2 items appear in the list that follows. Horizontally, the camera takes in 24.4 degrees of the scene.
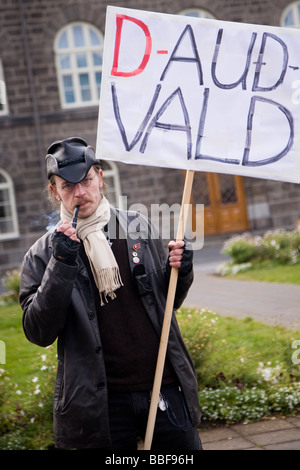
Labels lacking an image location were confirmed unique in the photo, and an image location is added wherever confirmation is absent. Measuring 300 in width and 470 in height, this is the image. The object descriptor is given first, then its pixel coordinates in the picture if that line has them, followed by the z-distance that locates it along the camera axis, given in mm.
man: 2609
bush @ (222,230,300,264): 14133
